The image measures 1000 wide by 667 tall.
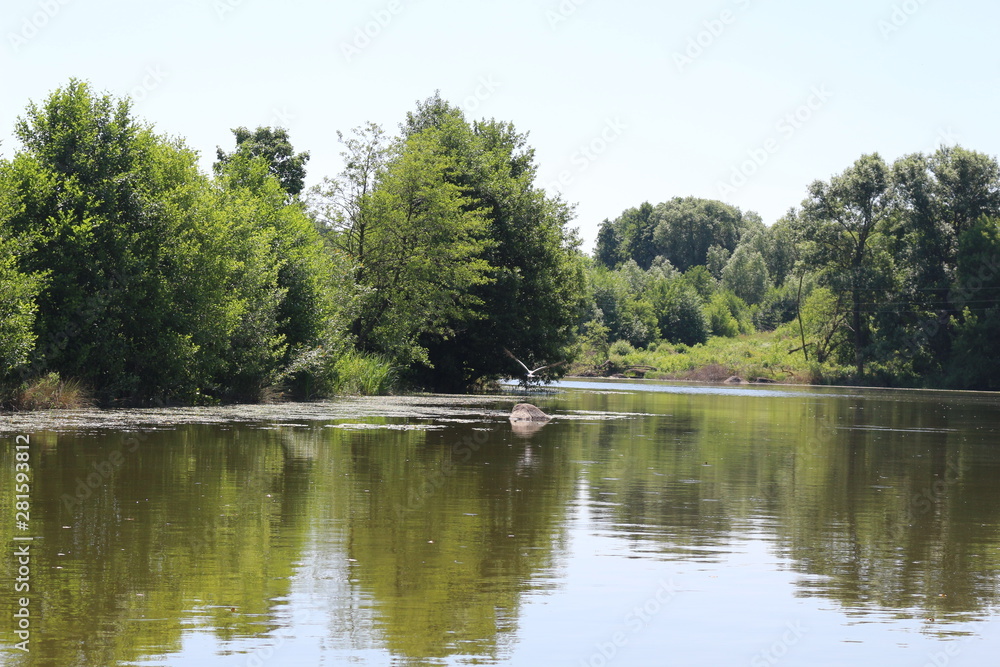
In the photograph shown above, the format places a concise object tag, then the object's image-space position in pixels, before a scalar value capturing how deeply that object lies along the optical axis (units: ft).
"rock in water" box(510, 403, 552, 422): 111.49
